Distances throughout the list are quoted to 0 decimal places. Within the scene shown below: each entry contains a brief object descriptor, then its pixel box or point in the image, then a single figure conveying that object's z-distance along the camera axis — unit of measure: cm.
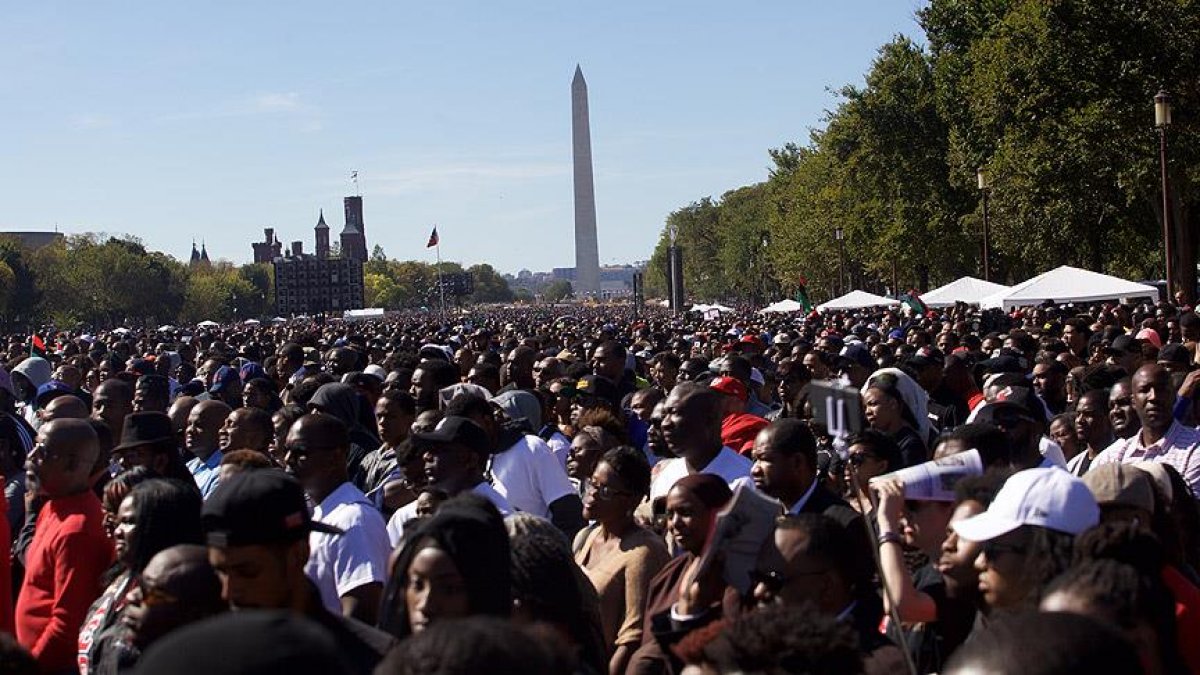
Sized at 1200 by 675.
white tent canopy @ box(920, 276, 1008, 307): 3666
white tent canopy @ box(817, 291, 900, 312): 4397
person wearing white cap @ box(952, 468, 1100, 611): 419
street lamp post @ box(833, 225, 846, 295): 6469
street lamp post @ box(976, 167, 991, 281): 3803
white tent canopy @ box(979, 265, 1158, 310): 2872
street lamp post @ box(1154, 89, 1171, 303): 2294
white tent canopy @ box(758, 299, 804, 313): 5678
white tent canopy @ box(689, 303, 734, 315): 5369
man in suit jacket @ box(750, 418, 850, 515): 630
